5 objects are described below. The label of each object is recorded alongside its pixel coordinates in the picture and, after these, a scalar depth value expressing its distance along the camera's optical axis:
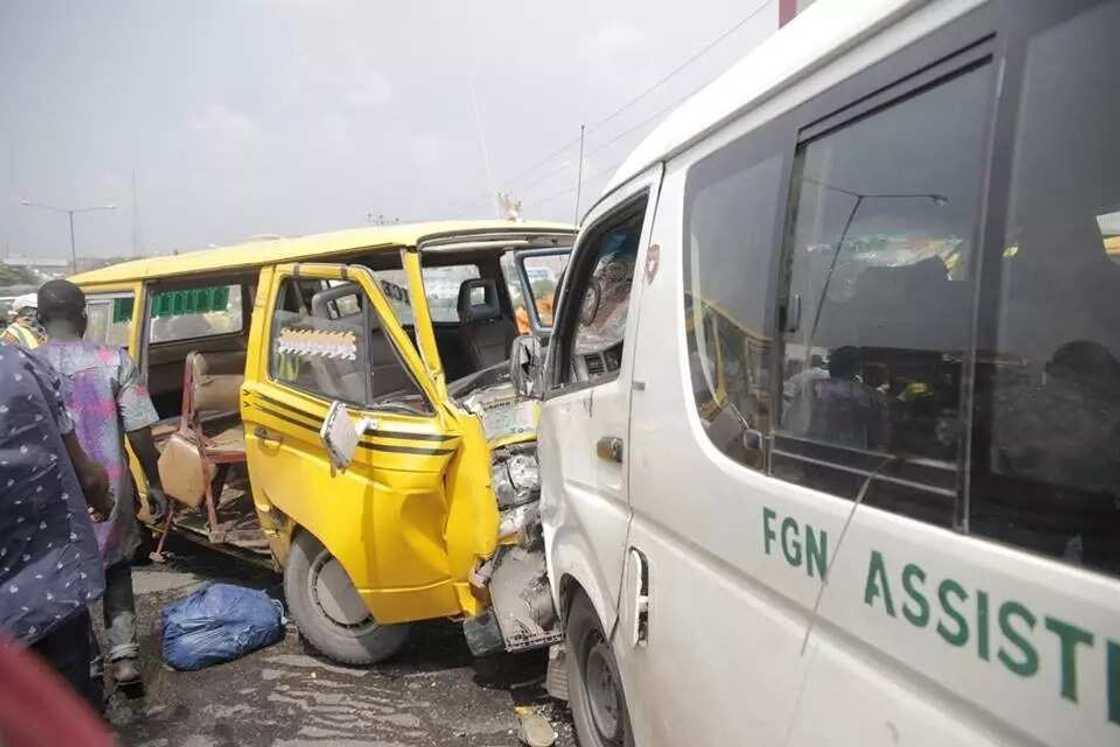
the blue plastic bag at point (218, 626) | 4.11
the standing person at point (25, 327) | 6.00
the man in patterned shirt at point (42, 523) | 2.25
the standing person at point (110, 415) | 3.63
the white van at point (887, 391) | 1.08
